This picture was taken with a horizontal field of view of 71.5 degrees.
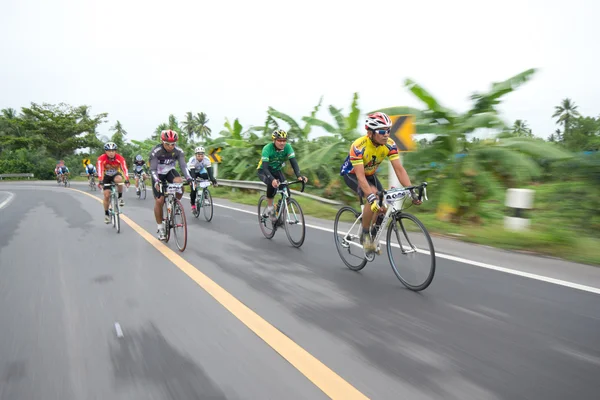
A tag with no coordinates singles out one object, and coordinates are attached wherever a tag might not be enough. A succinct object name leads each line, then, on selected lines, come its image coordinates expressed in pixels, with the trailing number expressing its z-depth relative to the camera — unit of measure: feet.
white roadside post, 23.30
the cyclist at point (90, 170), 75.56
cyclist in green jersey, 23.53
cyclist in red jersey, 29.81
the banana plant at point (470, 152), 24.64
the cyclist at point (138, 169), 54.39
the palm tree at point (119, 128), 264.42
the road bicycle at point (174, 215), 22.14
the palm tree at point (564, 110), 281.13
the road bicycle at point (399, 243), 14.46
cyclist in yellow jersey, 15.71
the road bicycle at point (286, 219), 22.39
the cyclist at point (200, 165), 35.94
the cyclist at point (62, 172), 99.40
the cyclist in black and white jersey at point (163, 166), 23.62
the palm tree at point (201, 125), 304.71
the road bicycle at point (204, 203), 32.83
